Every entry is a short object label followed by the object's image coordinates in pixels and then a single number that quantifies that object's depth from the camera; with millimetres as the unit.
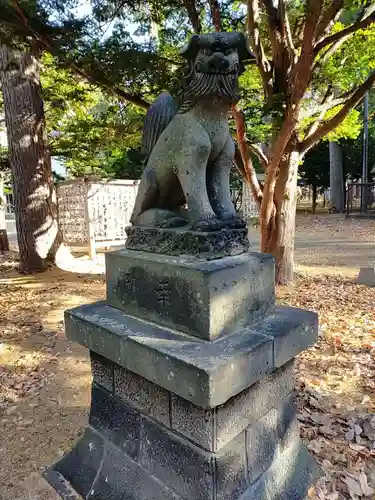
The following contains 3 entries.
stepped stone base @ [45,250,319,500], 1541
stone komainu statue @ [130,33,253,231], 1616
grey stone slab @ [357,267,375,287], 5855
